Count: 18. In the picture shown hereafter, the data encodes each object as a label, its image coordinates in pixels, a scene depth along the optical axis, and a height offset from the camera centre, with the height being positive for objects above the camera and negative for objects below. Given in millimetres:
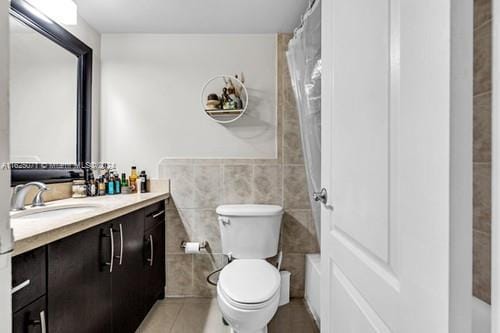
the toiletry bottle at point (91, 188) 2288 -159
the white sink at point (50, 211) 1516 -237
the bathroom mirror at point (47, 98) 1741 +413
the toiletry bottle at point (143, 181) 2523 -120
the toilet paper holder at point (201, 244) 2533 -611
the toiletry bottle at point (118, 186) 2449 -154
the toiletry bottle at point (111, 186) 2408 -151
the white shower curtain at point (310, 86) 1793 +466
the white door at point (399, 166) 484 +0
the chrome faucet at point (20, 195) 1562 -142
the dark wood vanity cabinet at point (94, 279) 1011 -463
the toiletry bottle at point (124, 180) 2475 -114
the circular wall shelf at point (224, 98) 2490 +517
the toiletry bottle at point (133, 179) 2535 -105
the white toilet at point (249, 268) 1622 -616
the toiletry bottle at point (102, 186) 2363 -150
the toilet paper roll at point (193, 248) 2463 -616
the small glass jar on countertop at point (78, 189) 2184 -158
